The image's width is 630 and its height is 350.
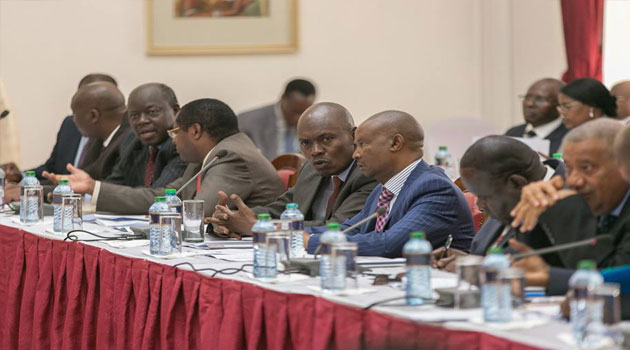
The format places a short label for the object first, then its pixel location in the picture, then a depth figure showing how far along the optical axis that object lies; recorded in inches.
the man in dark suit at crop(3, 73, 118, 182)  515.0
